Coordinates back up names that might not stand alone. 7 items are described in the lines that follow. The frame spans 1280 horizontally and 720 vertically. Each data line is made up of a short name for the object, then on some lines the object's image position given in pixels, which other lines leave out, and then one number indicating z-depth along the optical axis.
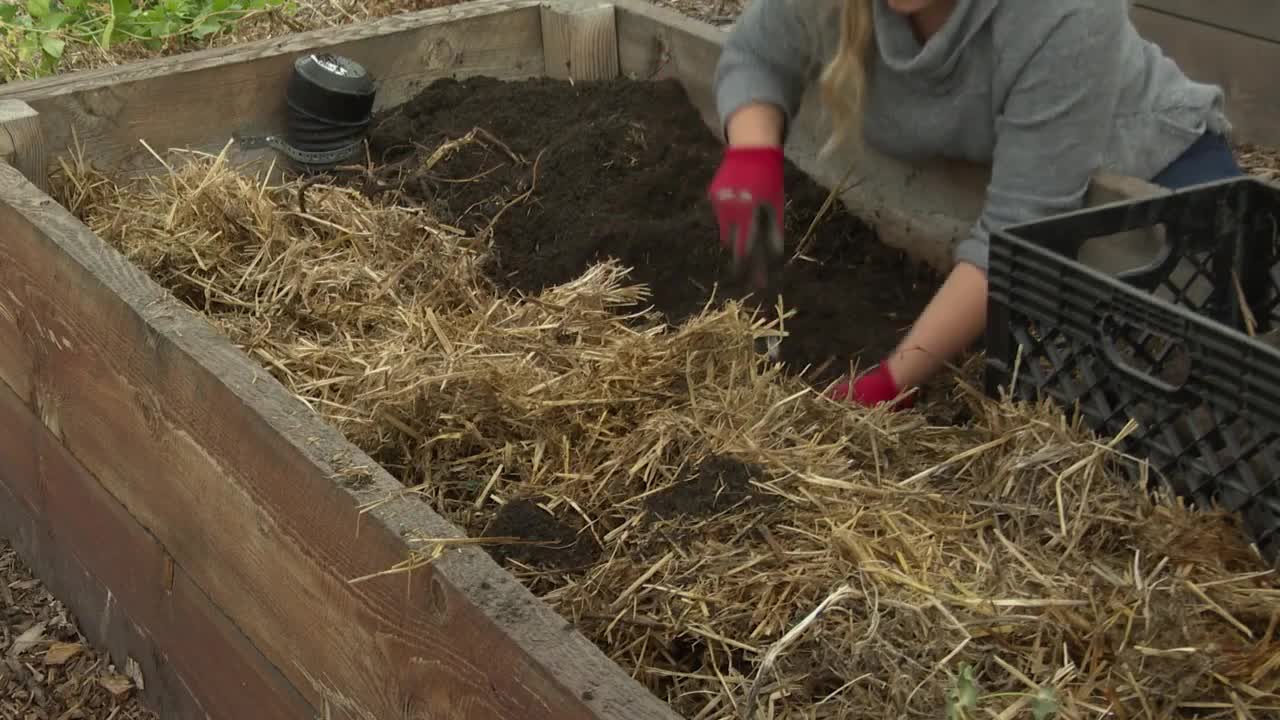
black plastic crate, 1.89
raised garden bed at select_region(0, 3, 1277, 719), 1.63
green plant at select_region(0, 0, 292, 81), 4.15
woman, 2.50
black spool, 3.46
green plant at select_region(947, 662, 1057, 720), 1.44
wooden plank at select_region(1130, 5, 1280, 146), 4.24
